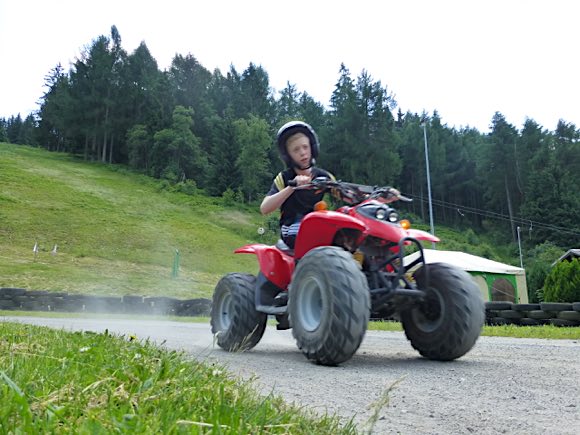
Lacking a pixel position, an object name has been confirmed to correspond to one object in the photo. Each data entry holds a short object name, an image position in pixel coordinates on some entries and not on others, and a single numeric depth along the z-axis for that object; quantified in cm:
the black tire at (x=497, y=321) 1124
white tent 2042
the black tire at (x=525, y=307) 1065
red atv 357
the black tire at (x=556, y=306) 998
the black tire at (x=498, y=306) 1130
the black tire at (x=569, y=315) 977
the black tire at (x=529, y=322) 1058
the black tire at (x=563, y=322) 980
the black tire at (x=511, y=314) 1102
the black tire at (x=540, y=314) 1024
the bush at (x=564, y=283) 1298
